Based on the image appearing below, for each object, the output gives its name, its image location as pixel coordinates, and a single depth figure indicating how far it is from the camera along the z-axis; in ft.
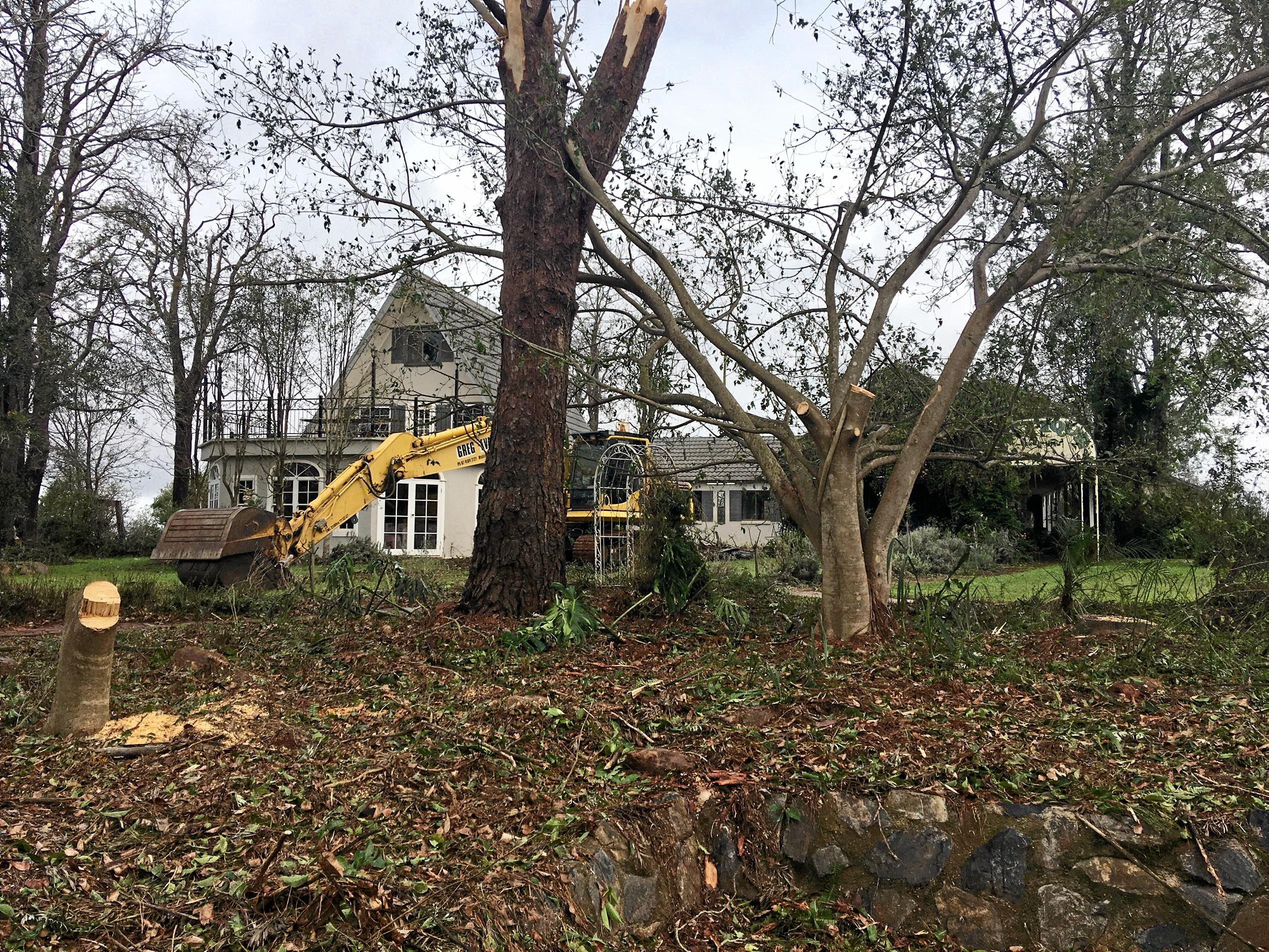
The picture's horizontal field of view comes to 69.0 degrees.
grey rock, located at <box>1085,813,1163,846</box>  12.35
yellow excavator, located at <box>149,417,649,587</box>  36.83
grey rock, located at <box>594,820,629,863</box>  11.47
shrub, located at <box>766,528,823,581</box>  45.93
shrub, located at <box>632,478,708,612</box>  24.54
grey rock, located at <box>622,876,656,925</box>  11.34
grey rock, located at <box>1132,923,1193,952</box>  12.24
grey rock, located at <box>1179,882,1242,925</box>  12.16
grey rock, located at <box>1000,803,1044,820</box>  12.71
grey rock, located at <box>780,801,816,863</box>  12.91
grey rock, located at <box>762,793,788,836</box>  12.94
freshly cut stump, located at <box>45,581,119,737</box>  14.30
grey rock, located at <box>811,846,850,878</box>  12.82
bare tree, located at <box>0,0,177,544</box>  45.37
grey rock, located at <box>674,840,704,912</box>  12.16
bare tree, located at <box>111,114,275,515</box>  56.59
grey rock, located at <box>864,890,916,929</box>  12.64
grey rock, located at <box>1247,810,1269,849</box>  12.42
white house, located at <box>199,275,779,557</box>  55.21
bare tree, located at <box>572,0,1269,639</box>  20.30
